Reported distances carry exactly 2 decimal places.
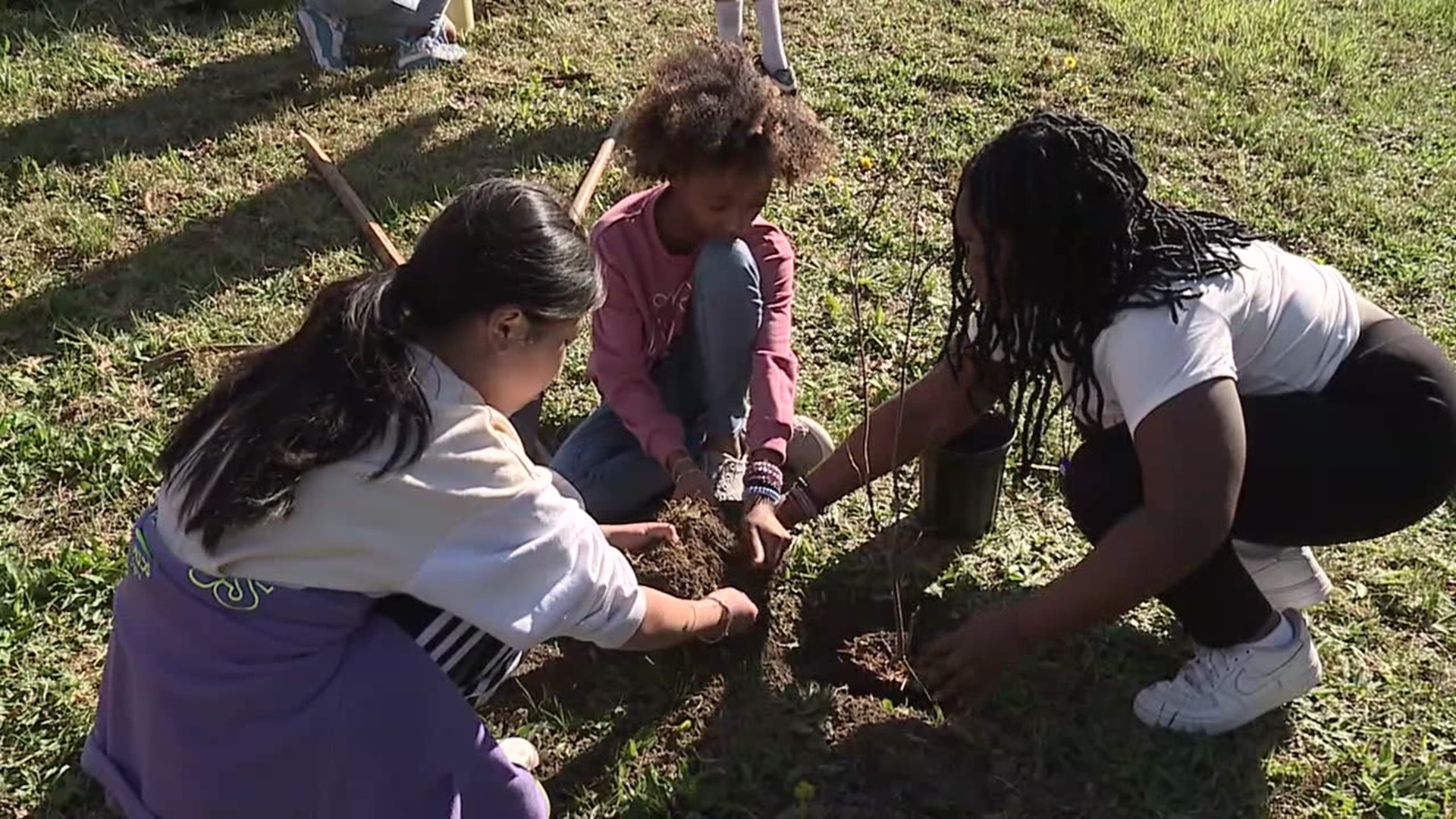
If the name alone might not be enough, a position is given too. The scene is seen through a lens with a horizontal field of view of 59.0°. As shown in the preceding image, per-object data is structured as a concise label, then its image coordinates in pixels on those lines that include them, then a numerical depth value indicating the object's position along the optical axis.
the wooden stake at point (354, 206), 3.79
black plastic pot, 2.67
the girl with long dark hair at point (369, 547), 1.63
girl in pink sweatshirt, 2.60
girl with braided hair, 1.96
